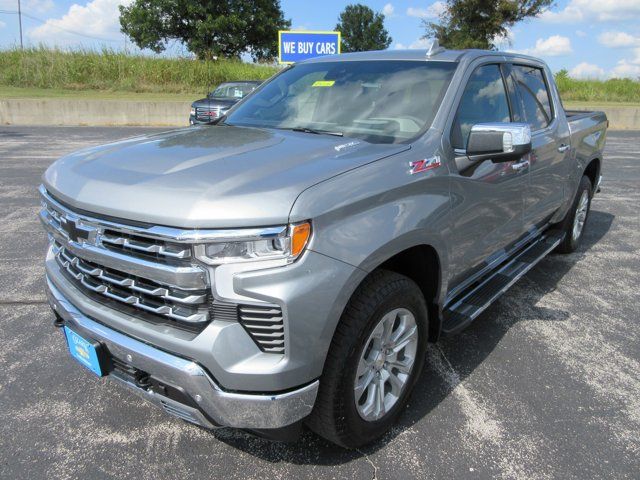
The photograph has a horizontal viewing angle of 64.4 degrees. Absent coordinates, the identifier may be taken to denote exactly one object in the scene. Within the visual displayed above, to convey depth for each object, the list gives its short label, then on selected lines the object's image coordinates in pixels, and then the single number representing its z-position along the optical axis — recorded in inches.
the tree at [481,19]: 1097.4
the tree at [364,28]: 2972.4
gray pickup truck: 73.7
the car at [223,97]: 504.2
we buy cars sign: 672.4
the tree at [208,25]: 1609.3
